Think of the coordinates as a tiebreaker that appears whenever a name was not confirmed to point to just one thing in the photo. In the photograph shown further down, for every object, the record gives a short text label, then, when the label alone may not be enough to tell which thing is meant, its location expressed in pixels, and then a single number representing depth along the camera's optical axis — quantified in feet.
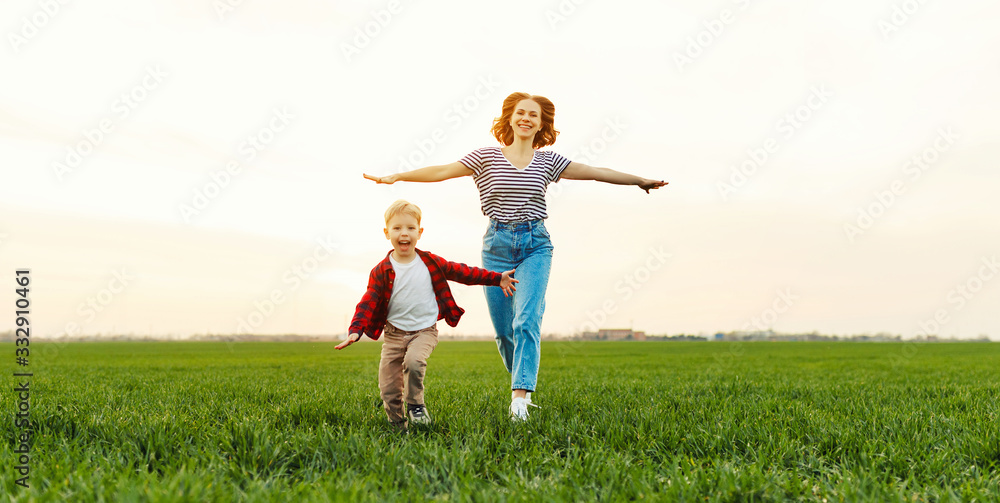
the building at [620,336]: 440.21
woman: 18.11
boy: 15.65
